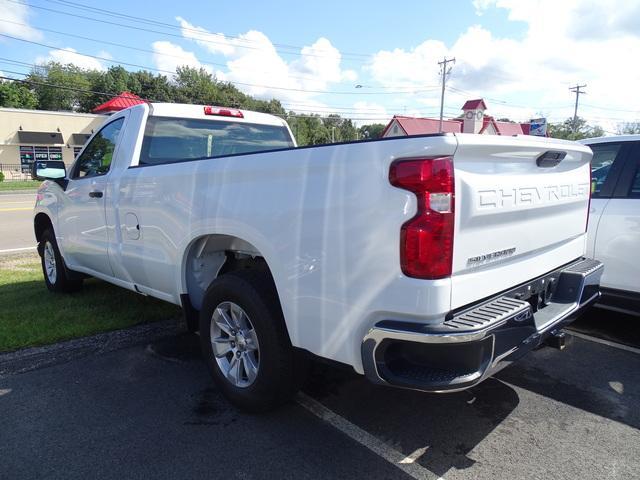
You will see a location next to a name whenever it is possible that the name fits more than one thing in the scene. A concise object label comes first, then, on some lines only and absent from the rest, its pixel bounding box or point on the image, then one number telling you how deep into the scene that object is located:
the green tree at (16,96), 66.38
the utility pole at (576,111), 64.09
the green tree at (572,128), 65.94
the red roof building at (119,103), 45.33
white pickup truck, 2.14
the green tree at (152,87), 83.69
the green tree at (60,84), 81.38
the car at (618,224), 4.12
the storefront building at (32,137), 44.69
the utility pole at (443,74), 47.19
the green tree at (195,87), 80.19
